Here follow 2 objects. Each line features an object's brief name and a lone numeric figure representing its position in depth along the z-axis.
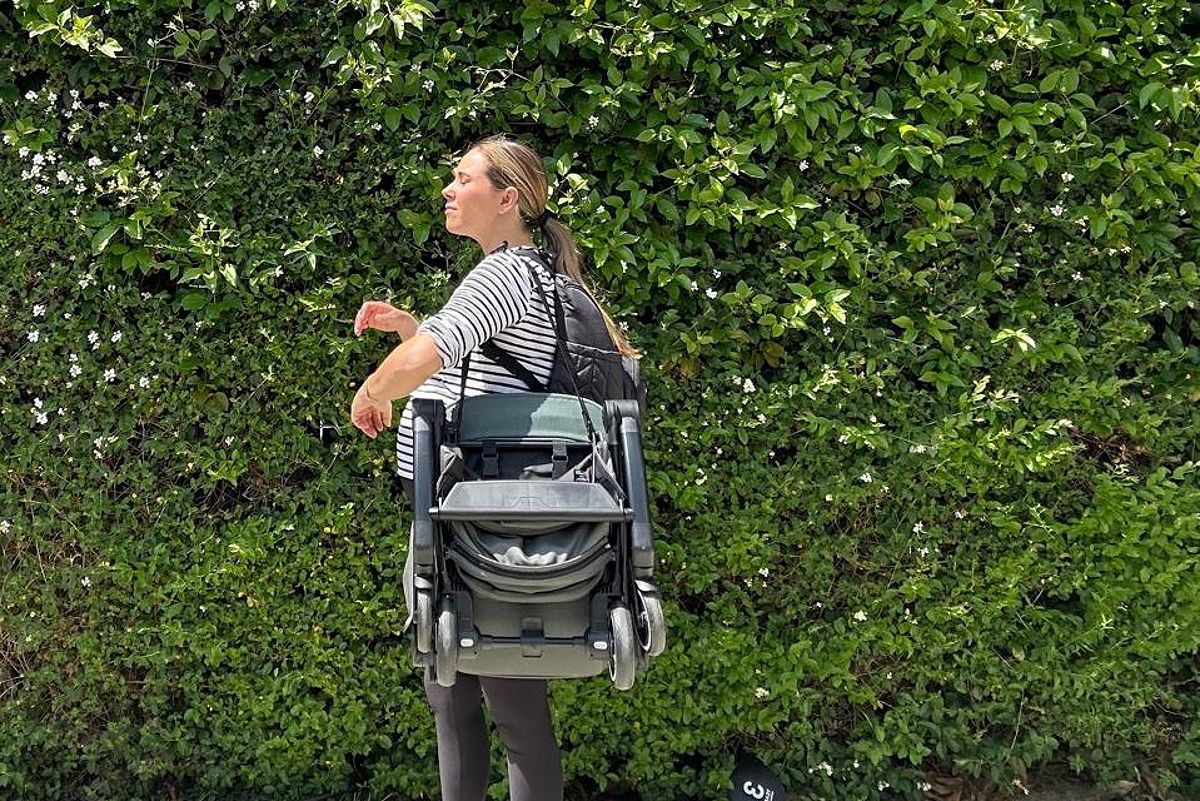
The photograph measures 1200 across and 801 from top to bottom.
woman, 3.12
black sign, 4.35
